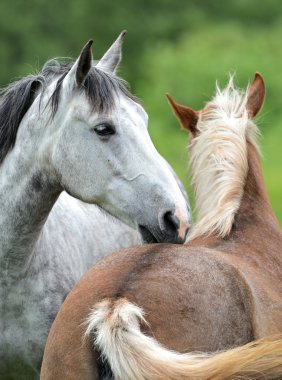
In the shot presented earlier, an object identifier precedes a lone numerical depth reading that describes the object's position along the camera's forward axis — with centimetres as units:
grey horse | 866
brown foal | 694
